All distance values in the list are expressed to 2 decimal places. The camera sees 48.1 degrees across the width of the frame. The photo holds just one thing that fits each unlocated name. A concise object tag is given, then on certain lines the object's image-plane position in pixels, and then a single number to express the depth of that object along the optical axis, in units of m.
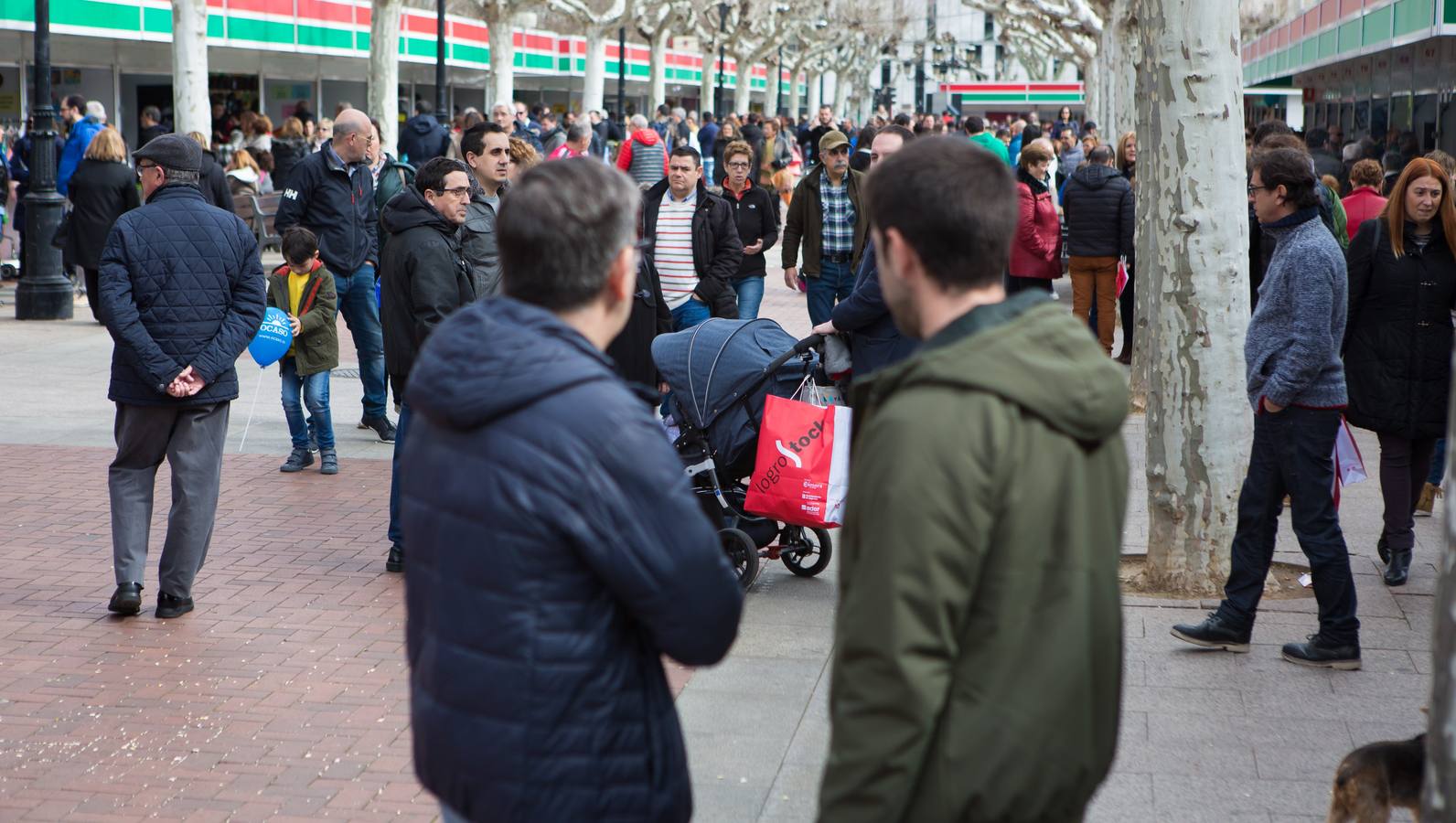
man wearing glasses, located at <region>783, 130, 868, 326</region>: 11.03
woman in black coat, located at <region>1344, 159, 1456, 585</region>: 6.57
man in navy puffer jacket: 2.31
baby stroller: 6.59
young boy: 9.22
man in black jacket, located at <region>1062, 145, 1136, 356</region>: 12.66
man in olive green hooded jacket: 2.18
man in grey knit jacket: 5.39
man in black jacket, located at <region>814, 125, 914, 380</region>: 6.61
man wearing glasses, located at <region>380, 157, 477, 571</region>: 6.73
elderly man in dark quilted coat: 6.19
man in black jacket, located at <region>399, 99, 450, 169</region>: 18.41
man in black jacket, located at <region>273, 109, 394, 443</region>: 10.29
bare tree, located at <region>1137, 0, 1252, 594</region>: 6.64
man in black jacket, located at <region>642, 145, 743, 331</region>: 9.70
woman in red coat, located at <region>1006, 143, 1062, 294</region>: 12.57
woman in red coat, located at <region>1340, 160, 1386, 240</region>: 10.08
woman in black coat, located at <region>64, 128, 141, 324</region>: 13.60
